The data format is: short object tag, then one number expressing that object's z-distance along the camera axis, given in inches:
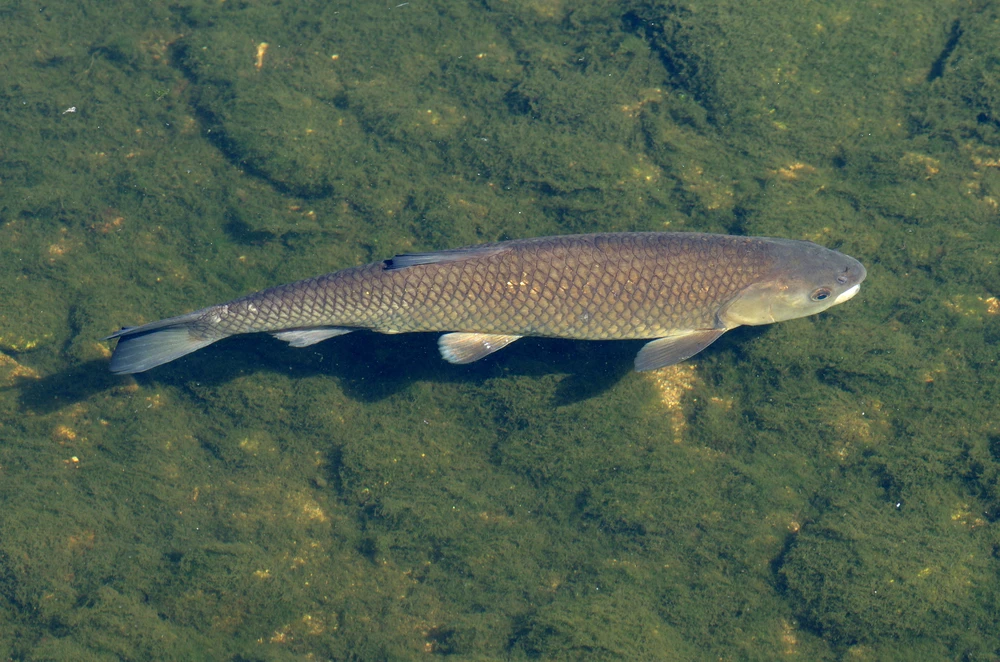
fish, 219.3
